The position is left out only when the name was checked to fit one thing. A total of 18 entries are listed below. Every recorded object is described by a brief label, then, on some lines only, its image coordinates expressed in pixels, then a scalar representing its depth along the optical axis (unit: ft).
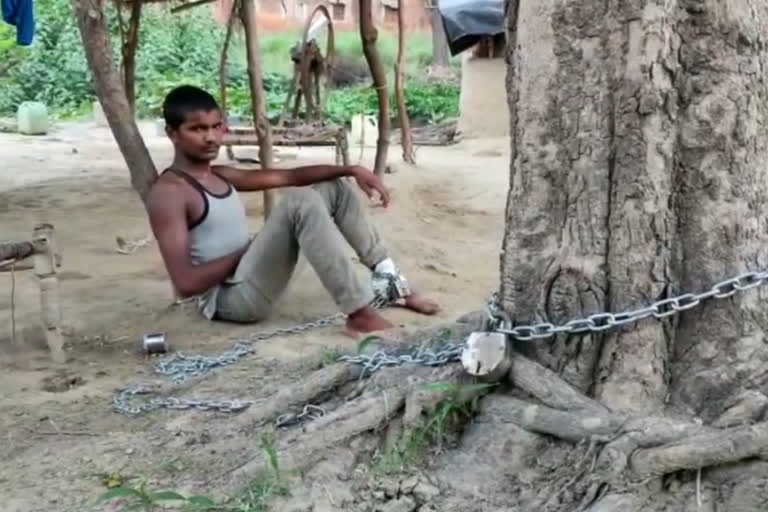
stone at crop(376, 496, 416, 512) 7.03
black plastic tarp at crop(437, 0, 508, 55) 43.78
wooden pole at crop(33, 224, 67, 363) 12.55
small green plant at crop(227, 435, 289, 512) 7.09
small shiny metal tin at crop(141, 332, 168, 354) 12.85
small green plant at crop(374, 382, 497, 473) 7.39
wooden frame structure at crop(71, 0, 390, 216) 14.12
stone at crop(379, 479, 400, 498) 7.13
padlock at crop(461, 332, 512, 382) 7.40
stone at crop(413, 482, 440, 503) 7.07
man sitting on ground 12.94
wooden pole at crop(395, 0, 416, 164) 33.76
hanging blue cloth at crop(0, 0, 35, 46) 26.78
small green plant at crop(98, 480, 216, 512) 7.06
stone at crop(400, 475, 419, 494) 7.12
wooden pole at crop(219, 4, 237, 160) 25.90
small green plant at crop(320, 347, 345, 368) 9.43
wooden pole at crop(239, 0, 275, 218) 18.01
